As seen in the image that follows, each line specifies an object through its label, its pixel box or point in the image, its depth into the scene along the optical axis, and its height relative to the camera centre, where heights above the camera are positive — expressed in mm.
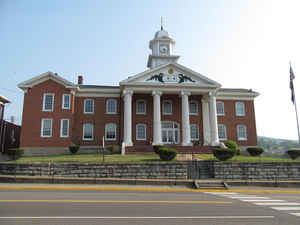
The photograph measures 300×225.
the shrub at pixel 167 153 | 20141 -96
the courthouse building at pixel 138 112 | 29594 +5359
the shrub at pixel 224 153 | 20141 -120
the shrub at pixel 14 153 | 23000 -29
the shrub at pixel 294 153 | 23844 -176
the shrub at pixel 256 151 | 28016 +51
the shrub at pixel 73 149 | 28141 +397
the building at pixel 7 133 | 32312 +2789
